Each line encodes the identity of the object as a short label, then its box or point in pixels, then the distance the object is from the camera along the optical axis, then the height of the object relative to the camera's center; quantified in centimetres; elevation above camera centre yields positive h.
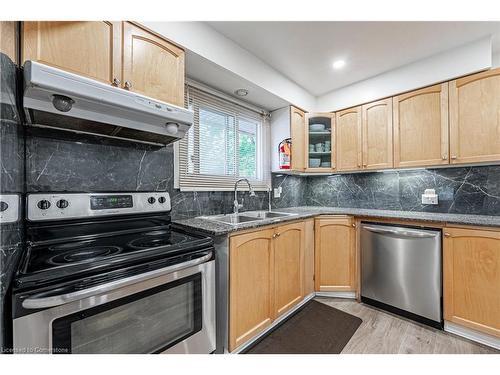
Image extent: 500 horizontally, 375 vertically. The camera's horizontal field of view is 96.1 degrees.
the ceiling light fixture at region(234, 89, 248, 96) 219 +96
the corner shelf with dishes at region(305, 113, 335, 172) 273 +57
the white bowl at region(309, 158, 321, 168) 277 +31
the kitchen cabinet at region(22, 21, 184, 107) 106 +73
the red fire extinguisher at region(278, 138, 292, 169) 252 +37
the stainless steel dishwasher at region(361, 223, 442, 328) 179 -72
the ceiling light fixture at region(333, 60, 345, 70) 214 +120
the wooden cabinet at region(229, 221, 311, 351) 148 -68
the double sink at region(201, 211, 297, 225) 204 -28
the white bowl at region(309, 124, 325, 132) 280 +75
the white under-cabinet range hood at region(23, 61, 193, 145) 96 +41
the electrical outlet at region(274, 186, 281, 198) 274 -5
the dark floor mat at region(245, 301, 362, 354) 158 -113
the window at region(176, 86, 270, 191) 197 +42
